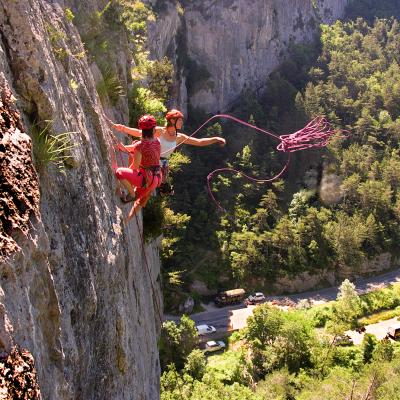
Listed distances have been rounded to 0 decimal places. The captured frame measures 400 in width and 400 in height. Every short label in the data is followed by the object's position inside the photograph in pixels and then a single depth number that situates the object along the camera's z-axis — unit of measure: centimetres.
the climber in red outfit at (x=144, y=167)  658
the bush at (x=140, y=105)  1213
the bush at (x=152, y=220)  1070
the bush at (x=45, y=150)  424
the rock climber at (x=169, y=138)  719
